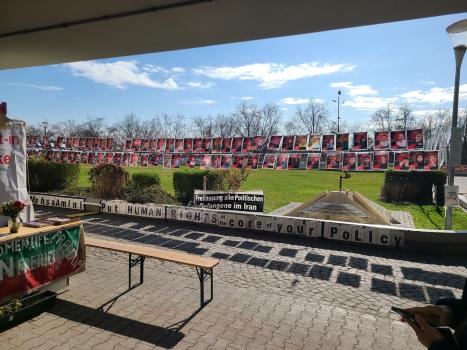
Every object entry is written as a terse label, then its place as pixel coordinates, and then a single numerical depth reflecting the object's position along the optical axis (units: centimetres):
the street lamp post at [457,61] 793
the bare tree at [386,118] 6950
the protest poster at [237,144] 1375
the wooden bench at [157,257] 552
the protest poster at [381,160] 1145
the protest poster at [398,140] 1091
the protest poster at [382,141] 1107
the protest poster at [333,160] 1216
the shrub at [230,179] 1507
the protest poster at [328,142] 1213
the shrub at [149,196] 1310
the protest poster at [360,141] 1179
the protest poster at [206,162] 1441
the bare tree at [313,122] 6781
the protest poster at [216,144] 1421
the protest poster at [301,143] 1264
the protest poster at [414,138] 1076
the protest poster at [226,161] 1414
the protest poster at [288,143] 1298
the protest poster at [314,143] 1232
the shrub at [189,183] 1433
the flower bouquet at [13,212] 527
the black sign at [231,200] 1145
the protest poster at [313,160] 1239
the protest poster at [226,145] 1398
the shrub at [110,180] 1498
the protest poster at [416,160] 1108
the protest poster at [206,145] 1460
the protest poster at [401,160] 1116
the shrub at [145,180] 1516
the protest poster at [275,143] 1332
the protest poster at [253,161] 1338
